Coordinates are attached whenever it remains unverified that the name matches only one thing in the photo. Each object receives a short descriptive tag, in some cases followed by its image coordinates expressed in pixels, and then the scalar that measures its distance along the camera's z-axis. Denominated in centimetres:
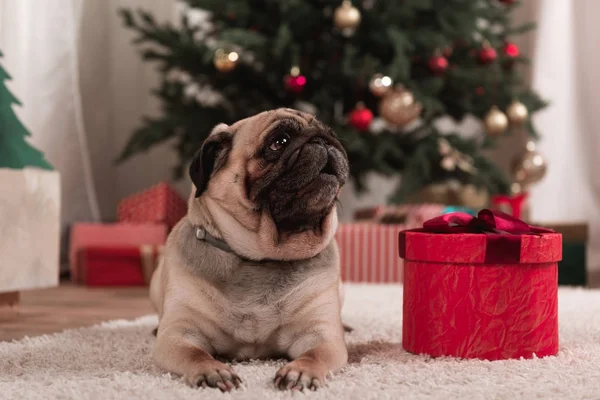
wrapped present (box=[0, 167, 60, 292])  230
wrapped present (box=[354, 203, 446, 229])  347
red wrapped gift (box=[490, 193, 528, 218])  350
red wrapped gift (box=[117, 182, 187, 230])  359
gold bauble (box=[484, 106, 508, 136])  368
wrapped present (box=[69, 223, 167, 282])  346
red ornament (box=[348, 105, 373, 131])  342
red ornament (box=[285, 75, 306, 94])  341
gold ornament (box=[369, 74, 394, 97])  340
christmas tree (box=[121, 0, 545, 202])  341
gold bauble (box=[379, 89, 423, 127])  341
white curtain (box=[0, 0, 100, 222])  327
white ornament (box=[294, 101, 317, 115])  386
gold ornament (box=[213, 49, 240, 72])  344
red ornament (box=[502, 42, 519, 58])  391
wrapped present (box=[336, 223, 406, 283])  329
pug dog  148
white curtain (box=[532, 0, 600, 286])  459
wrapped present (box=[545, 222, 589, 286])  328
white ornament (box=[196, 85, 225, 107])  405
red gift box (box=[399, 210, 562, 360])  151
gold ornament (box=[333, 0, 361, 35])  331
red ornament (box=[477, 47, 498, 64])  376
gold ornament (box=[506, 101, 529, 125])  376
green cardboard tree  242
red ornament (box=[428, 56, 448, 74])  356
